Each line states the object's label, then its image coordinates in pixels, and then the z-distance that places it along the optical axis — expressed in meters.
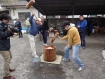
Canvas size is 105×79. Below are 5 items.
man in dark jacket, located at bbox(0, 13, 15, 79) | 2.95
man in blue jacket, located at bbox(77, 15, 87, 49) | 5.91
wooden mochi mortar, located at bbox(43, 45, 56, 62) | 4.35
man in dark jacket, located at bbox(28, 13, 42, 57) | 4.46
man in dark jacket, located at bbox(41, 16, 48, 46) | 6.60
